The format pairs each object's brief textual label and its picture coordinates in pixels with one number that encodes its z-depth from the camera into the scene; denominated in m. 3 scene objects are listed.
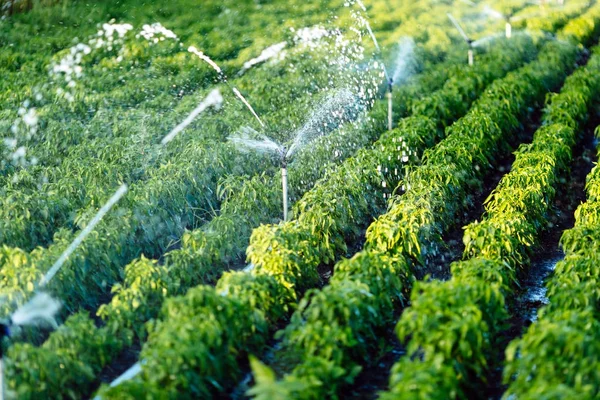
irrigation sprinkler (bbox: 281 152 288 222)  17.87
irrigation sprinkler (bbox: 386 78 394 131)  23.92
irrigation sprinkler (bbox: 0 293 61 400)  14.30
